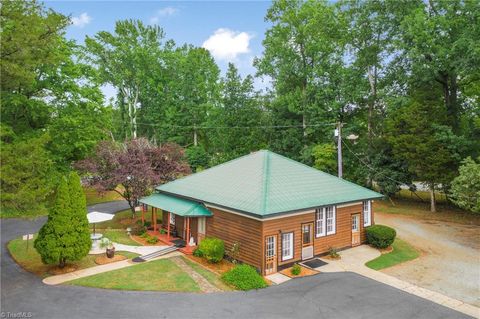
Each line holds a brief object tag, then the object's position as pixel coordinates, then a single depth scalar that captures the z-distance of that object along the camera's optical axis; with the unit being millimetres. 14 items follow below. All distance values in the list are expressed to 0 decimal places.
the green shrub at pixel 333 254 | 17639
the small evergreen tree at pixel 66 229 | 14312
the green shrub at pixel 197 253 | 17280
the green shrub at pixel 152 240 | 19784
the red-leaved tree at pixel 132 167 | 22328
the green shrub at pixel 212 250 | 16047
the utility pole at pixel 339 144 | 24169
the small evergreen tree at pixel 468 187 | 19312
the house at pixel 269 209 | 15633
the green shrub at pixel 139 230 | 21688
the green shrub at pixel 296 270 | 15258
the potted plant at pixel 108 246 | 16906
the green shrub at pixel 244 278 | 13594
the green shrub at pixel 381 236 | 19047
